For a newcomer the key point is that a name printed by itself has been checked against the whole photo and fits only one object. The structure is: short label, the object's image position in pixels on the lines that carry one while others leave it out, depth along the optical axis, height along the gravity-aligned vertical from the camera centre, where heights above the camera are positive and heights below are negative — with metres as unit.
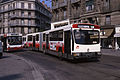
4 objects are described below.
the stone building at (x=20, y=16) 57.44 +10.45
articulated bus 9.94 -0.04
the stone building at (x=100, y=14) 24.20 +5.04
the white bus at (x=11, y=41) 19.72 +0.02
